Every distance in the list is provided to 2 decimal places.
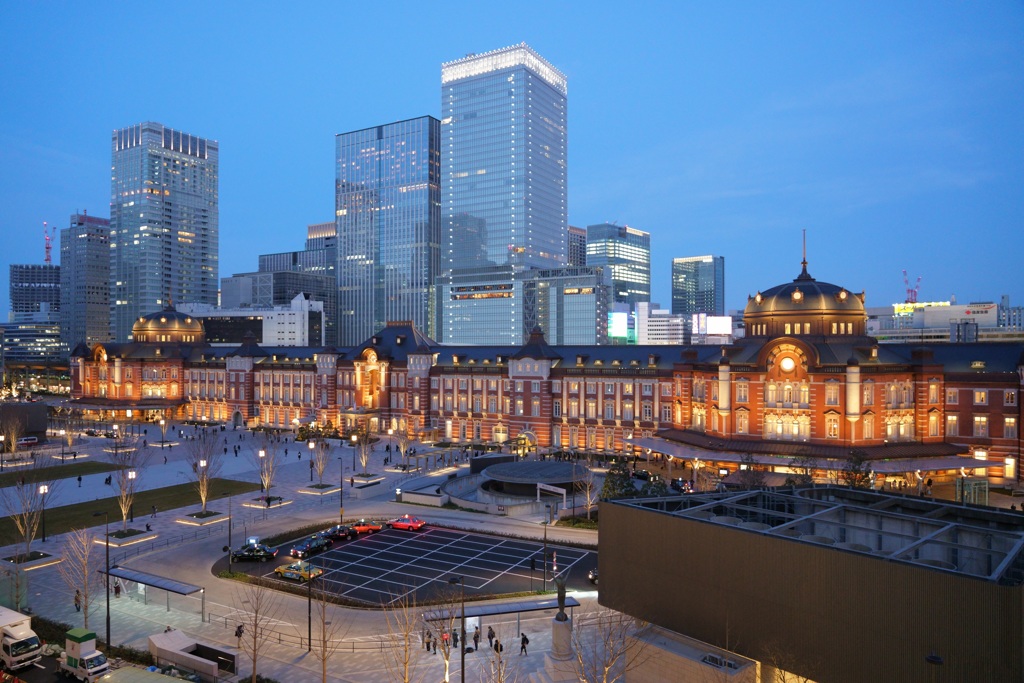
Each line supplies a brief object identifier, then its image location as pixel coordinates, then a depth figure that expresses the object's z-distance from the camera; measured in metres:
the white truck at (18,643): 30.14
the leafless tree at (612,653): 25.17
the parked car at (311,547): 46.41
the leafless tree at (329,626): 32.24
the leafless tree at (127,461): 51.25
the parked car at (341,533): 50.56
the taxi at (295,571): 41.91
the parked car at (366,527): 52.81
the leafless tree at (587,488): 57.25
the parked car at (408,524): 53.72
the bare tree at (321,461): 67.55
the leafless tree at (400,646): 29.59
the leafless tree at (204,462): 56.75
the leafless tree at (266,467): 62.11
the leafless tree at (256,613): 31.94
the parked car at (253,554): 45.84
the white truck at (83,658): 29.17
